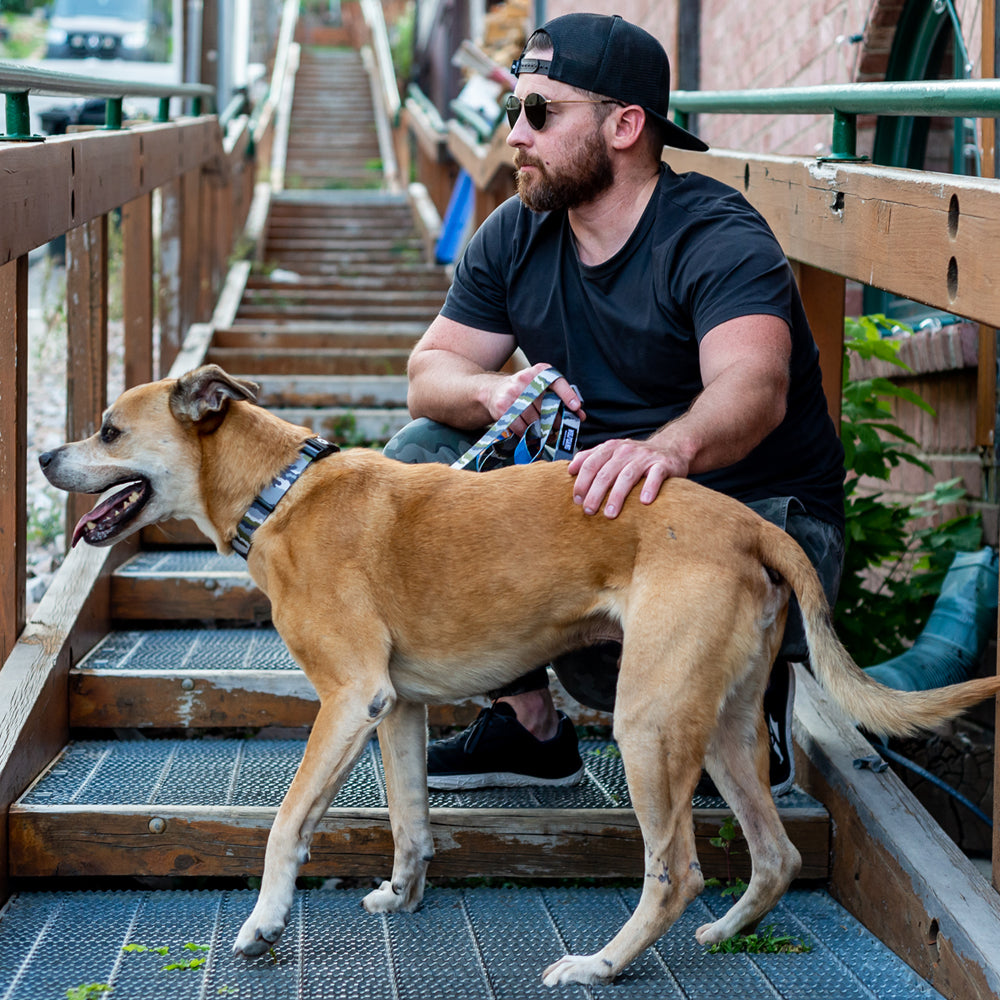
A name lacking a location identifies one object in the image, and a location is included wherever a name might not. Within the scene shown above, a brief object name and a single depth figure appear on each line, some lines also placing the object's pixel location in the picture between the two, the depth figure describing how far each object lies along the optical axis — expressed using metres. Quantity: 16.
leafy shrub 4.15
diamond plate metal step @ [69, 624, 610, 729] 3.70
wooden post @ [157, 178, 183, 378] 6.54
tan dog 2.53
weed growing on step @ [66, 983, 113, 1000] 2.52
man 3.02
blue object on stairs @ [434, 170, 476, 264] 9.95
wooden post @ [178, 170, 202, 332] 6.75
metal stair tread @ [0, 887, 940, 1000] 2.62
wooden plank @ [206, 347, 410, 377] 6.77
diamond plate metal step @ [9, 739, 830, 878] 3.05
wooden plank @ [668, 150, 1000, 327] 2.33
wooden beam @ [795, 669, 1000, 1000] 2.52
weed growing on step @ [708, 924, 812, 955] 2.83
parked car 14.85
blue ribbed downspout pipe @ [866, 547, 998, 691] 3.72
